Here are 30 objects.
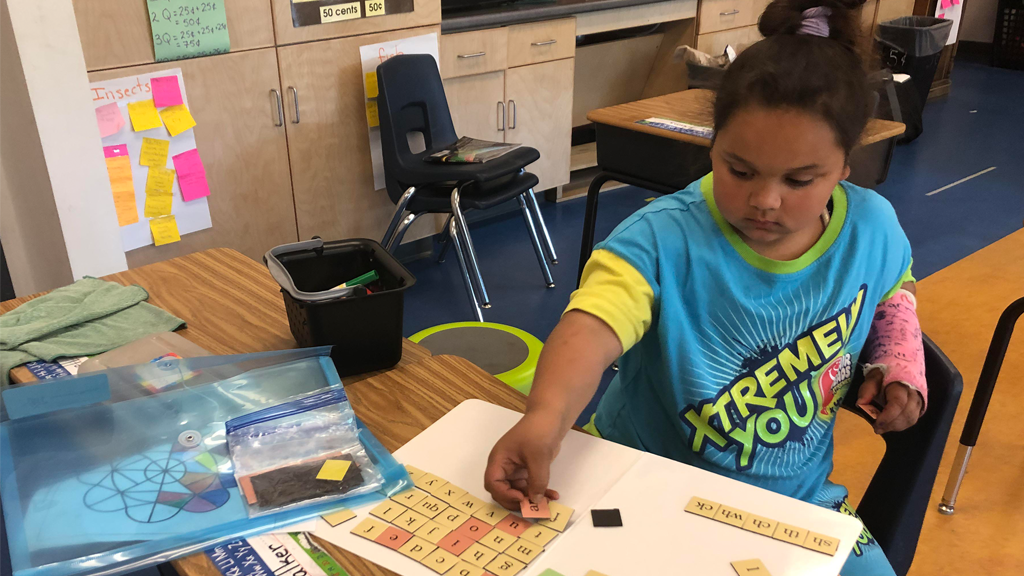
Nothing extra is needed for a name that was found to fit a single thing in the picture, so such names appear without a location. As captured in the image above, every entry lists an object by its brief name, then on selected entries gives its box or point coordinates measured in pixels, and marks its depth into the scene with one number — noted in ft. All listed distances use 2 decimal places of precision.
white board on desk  2.20
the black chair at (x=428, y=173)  8.33
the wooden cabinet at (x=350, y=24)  8.02
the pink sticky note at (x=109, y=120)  7.14
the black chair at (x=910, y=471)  3.16
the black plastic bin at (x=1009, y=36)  19.39
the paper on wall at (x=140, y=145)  7.16
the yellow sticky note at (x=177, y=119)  7.59
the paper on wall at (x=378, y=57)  8.85
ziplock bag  2.48
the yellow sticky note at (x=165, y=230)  7.86
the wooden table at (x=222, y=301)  3.48
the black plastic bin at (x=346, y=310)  3.16
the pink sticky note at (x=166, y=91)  7.41
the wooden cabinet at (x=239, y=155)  7.82
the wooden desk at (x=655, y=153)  6.80
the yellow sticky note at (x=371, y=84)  8.85
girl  2.75
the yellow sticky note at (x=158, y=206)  7.77
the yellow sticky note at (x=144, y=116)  7.34
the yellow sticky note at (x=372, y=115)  9.00
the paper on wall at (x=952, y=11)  17.24
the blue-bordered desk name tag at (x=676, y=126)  6.67
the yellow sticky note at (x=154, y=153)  7.57
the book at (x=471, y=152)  8.55
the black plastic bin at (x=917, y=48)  15.20
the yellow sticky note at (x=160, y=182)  7.69
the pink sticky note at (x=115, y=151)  7.29
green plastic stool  5.42
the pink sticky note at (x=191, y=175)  7.84
